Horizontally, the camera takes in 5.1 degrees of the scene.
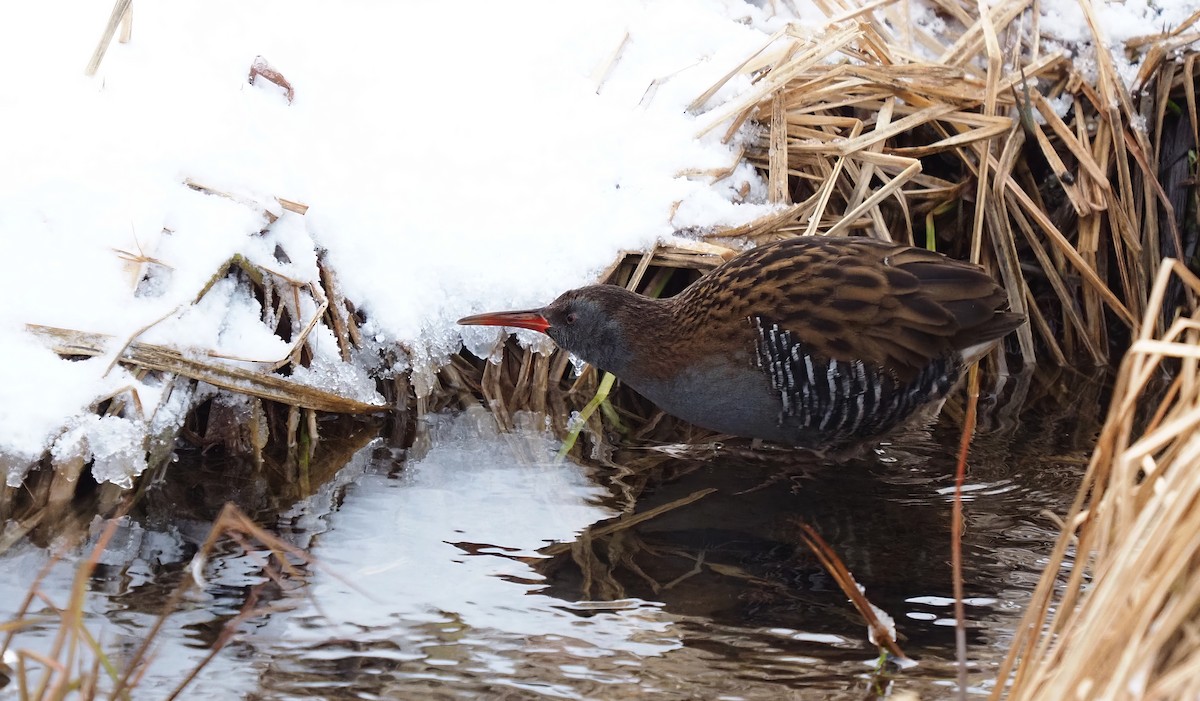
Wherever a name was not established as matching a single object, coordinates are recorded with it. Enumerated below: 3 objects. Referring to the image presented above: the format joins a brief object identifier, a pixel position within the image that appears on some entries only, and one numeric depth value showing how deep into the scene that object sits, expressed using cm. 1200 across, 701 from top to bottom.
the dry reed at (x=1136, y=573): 470
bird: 566
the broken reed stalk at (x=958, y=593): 541
